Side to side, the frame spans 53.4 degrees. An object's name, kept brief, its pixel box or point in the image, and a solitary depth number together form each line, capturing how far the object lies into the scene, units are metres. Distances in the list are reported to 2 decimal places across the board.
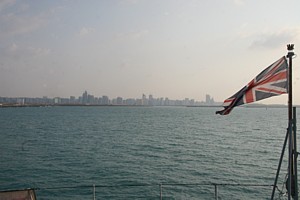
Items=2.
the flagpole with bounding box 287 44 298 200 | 7.59
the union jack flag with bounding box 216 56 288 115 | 7.78
